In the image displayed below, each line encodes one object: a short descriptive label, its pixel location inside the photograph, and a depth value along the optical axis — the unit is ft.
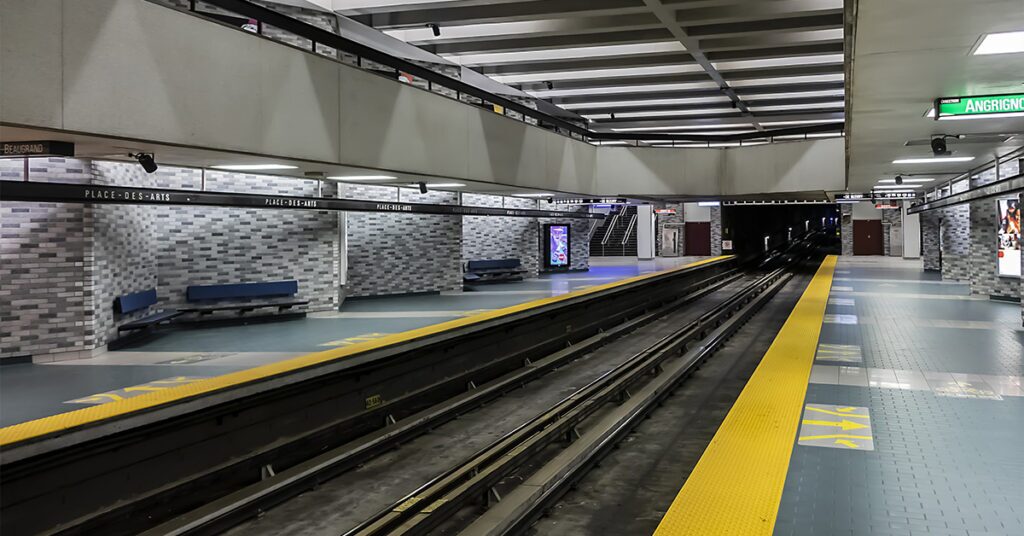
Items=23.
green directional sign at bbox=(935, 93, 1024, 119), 25.18
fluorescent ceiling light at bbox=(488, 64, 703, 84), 52.13
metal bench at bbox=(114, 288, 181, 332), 37.27
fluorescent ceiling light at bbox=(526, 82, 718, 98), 57.31
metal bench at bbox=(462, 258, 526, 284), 74.54
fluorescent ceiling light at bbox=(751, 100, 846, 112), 63.42
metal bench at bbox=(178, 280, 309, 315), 44.88
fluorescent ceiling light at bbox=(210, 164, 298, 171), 34.00
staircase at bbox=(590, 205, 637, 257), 138.00
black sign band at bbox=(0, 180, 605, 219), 26.18
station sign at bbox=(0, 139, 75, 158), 22.89
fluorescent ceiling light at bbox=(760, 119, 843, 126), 72.54
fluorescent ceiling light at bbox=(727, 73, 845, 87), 53.57
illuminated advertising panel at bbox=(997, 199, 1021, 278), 50.93
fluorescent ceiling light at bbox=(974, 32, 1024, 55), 18.70
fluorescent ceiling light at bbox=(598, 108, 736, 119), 67.36
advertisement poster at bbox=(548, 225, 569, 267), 89.81
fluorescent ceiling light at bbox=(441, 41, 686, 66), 45.77
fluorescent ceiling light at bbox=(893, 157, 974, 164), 44.19
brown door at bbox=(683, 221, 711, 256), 135.54
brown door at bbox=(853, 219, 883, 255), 135.74
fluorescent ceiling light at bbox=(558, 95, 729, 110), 62.95
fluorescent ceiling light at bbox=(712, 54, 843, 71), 48.17
